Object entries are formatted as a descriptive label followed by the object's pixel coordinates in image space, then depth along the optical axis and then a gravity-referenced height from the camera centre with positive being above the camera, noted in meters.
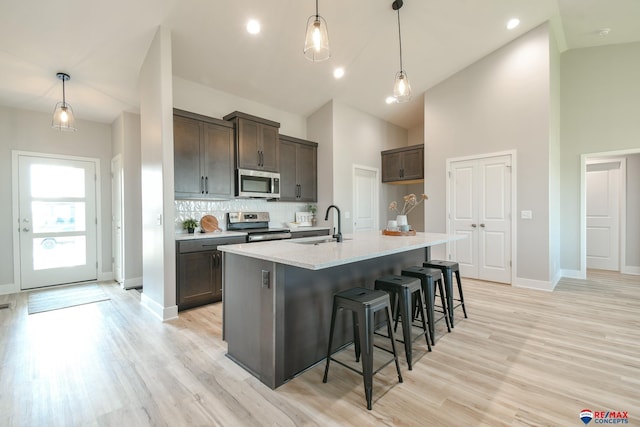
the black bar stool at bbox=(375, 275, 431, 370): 2.21 -0.64
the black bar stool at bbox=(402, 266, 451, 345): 2.64 -0.67
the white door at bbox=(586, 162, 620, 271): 5.43 -0.12
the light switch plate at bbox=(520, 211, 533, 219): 4.46 -0.07
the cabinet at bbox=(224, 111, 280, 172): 4.41 +1.11
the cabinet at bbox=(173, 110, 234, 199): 3.84 +0.77
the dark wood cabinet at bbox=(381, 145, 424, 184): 5.86 +0.95
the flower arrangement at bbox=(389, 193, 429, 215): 3.35 +0.14
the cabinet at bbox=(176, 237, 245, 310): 3.48 -0.72
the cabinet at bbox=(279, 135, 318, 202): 5.19 +0.77
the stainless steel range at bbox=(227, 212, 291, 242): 4.21 -0.22
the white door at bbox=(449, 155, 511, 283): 4.70 -0.10
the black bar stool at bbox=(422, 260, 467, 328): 2.99 -0.66
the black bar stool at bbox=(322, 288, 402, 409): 1.80 -0.66
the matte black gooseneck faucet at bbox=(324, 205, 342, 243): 2.66 -0.23
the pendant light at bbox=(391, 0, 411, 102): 3.10 +1.29
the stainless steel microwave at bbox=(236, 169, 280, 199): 4.41 +0.45
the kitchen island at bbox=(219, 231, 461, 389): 1.96 -0.64
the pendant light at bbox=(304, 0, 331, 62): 2.19 +1.30
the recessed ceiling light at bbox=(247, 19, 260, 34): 3.49 +2.23
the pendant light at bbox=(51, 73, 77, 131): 3.45 +1.13
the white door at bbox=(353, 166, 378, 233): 5.88 +0.27
